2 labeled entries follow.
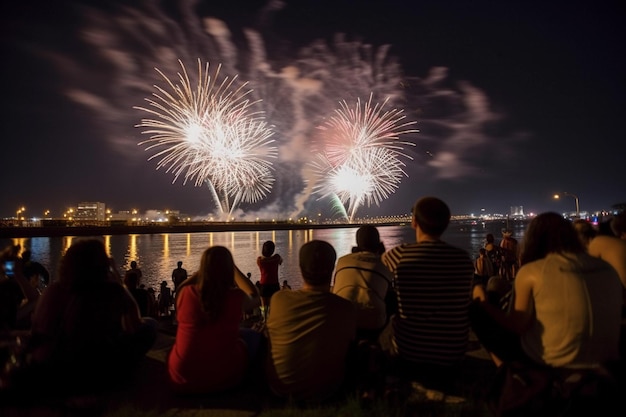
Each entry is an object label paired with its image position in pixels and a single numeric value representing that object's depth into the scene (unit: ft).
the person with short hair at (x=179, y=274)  41.45
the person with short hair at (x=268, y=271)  29.99
